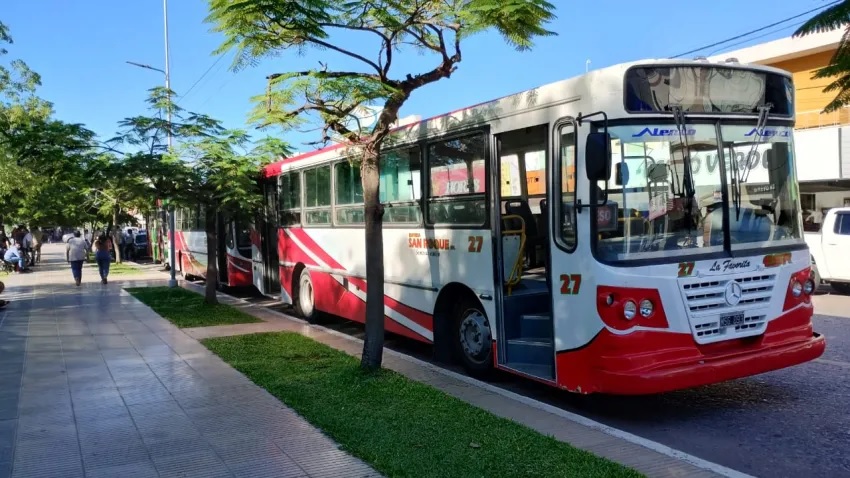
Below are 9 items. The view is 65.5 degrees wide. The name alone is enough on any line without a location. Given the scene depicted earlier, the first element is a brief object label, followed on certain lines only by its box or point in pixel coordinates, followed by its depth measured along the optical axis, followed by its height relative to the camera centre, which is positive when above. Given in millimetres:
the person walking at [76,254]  20219 -502
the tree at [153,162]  11922 +1323
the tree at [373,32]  6609 +1990
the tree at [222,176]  12734 +1093
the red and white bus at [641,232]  5527 -164
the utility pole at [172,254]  19181 -590
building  19891 +2344
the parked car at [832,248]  14000 -885
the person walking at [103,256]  20656 -611
